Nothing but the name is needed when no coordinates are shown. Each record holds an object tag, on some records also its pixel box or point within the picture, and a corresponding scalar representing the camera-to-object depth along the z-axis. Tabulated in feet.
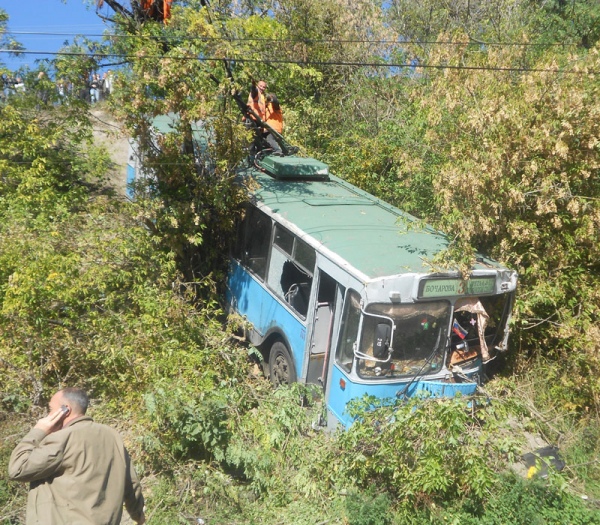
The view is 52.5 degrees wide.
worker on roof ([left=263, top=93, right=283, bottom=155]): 33.45
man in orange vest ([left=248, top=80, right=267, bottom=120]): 32.42
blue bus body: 19.15
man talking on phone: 11.34
